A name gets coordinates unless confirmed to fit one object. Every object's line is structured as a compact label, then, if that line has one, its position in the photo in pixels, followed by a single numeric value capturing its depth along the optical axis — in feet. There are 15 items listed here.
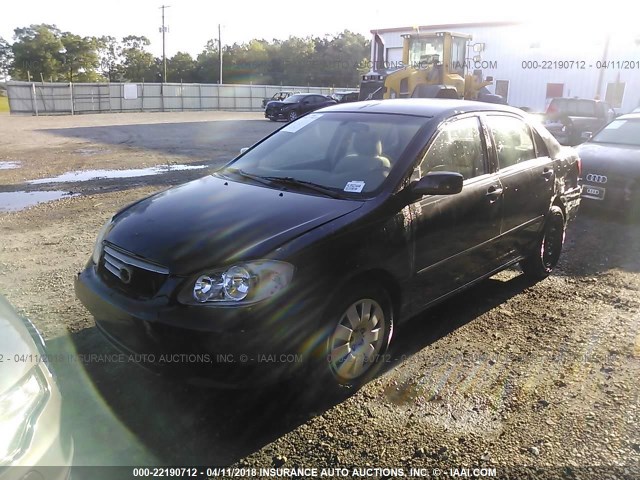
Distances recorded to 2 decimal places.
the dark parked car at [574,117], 58.13
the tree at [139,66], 240.32
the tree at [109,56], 263.78
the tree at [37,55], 204.74
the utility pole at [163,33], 206.82
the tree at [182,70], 245.04
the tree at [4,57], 248.95
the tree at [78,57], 214.48
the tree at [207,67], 244.05
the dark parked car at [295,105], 91.81
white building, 111.24
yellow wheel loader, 60.13
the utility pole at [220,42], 195.71
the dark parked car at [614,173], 24.58
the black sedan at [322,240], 9.26
